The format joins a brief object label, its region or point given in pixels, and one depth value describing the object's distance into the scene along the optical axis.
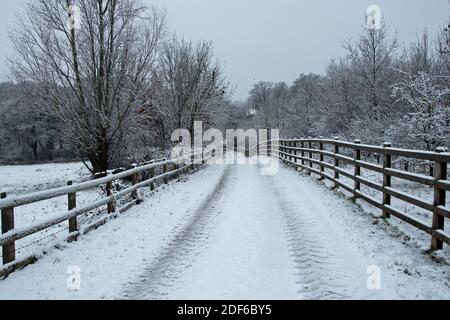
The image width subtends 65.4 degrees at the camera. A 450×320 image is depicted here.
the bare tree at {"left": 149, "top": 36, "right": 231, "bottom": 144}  20.91
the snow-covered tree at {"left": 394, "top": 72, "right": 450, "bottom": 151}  12.30
